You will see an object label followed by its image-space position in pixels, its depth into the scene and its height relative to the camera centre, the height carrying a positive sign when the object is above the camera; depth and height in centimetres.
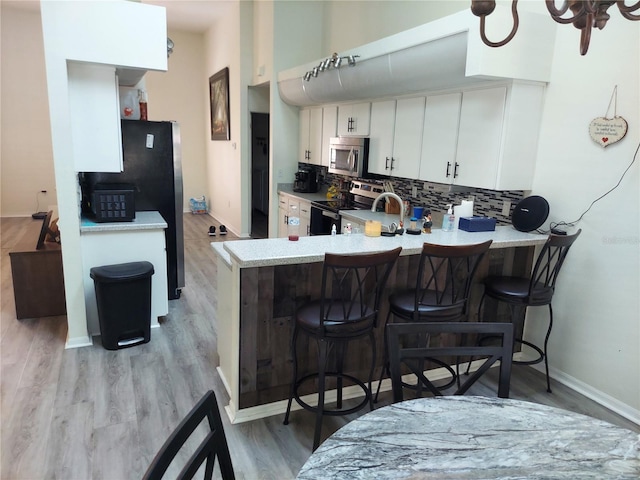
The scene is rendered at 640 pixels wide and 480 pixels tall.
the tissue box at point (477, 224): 300 -45
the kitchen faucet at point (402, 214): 282 -39
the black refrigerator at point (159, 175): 387 -26
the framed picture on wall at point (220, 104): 705 +76
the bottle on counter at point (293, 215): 532 -78
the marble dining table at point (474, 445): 111 -79
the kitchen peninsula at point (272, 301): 233 -84
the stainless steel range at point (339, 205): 454 -56
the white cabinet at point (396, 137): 369 +17
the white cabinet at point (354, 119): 438 +36
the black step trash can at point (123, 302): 308 -113
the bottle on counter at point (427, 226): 291 -46
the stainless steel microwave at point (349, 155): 436 -2
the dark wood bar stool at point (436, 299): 224 -80
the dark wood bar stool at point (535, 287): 262 -81
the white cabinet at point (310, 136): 533 +21
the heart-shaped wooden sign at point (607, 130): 254 +20
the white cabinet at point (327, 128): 496 +29
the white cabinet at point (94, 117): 300 +19
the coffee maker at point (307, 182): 559 -38
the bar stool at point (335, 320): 204 -82
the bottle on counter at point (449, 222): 309 -45
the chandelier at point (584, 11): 136 +49
